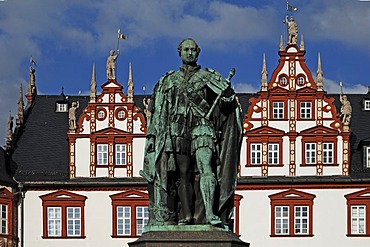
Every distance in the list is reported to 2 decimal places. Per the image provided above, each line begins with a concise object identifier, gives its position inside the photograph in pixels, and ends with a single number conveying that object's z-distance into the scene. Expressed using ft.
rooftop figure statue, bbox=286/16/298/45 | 180.14
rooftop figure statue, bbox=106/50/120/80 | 180.55
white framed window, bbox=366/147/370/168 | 183.42
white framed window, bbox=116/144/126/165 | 181.37
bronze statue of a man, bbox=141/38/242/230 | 47.65
